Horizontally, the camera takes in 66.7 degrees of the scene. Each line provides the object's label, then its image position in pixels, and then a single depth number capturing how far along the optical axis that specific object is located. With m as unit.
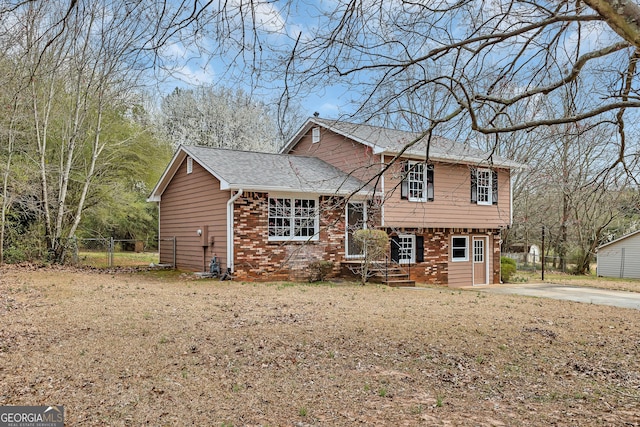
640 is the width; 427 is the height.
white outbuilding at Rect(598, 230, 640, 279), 25.84
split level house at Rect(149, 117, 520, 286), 14.11
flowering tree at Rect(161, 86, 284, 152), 29.86
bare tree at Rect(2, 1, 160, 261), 16.17
